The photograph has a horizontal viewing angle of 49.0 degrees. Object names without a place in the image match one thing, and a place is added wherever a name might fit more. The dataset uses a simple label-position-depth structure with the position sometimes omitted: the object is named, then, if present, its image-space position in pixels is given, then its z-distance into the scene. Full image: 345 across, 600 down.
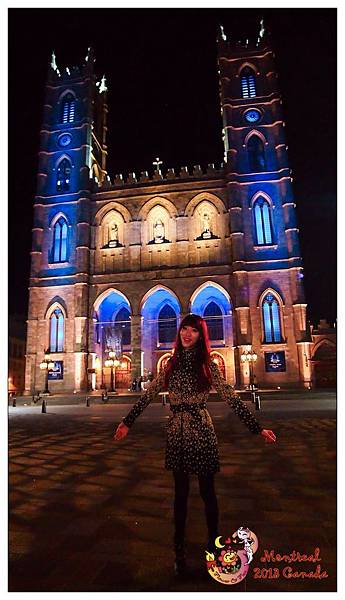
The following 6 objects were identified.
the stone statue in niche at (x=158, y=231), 31.35
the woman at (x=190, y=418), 2.63
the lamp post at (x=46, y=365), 25.66
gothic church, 28.38
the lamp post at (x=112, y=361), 25.80
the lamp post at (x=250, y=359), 25.12
